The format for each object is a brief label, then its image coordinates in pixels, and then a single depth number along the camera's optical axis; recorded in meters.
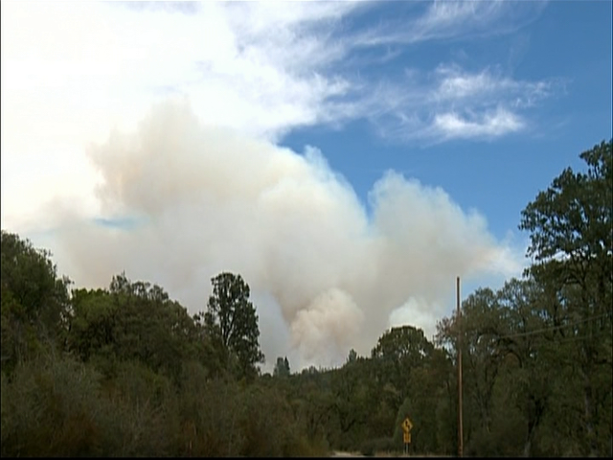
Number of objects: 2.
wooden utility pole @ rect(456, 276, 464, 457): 36.47
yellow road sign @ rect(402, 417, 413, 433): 41.12
